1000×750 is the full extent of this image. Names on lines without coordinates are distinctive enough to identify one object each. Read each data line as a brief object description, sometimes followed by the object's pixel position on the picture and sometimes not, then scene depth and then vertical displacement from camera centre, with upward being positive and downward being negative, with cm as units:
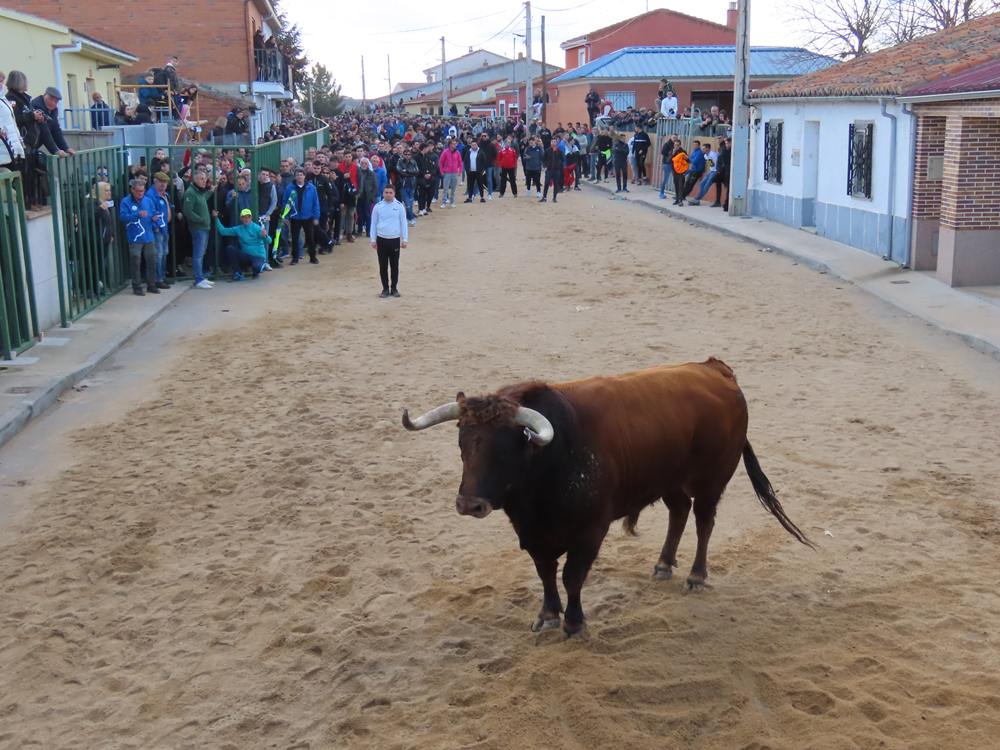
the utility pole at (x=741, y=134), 2664 +29
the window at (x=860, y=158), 2036 -27
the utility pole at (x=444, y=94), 8884 +476
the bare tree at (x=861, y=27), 3862 +397
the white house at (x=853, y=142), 1902 +4
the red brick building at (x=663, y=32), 6619 +674
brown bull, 533 -156
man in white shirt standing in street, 1641 -105
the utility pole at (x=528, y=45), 6275 +613
